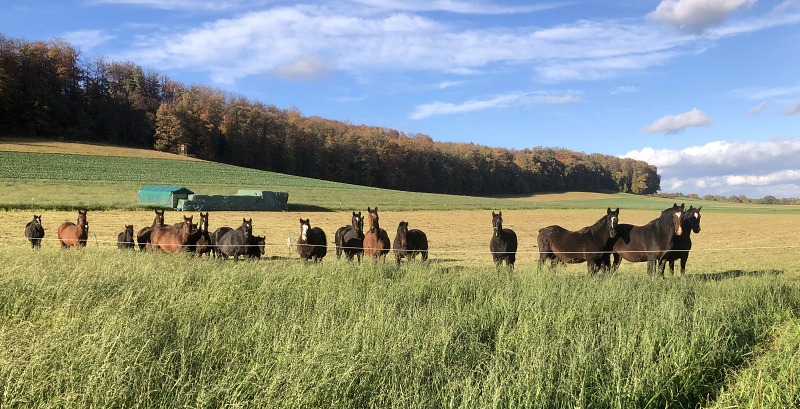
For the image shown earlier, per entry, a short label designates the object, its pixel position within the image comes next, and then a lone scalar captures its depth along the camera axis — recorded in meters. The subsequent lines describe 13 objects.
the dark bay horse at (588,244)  11.57
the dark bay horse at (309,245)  13.28
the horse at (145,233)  15.05
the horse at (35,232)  15.35
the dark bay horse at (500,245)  12.53
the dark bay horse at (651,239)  11.52
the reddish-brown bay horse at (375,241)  13.10
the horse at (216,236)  13.91
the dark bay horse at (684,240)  11.77
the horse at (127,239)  15.04
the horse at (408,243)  12.71
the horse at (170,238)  13.15
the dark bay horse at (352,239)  13.15
